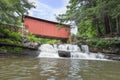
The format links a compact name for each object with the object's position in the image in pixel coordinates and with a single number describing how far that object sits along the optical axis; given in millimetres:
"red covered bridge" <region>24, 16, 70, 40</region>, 9076
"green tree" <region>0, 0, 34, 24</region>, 4963
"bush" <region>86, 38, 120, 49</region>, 6542
